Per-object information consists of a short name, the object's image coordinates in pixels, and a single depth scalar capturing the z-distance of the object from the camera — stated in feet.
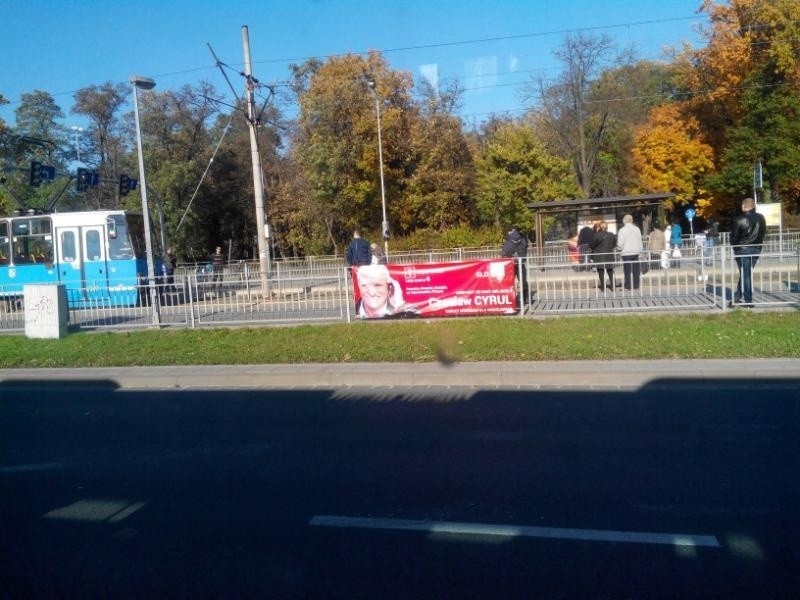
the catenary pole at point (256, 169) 78.12
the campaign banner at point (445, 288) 49.88
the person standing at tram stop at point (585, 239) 72.02
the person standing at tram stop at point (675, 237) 94.57
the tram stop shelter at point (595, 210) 89.86
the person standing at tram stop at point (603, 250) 52.37
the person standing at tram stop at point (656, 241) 79.42
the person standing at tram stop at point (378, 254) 91.86
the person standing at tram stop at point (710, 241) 50.39
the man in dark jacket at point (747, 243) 47.42
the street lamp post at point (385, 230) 131.16
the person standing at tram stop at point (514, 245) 60.54
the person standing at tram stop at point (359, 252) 66.54
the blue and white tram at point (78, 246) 81.51
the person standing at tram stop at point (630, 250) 52.06
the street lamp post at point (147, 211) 55.93
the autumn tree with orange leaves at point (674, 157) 171.73
